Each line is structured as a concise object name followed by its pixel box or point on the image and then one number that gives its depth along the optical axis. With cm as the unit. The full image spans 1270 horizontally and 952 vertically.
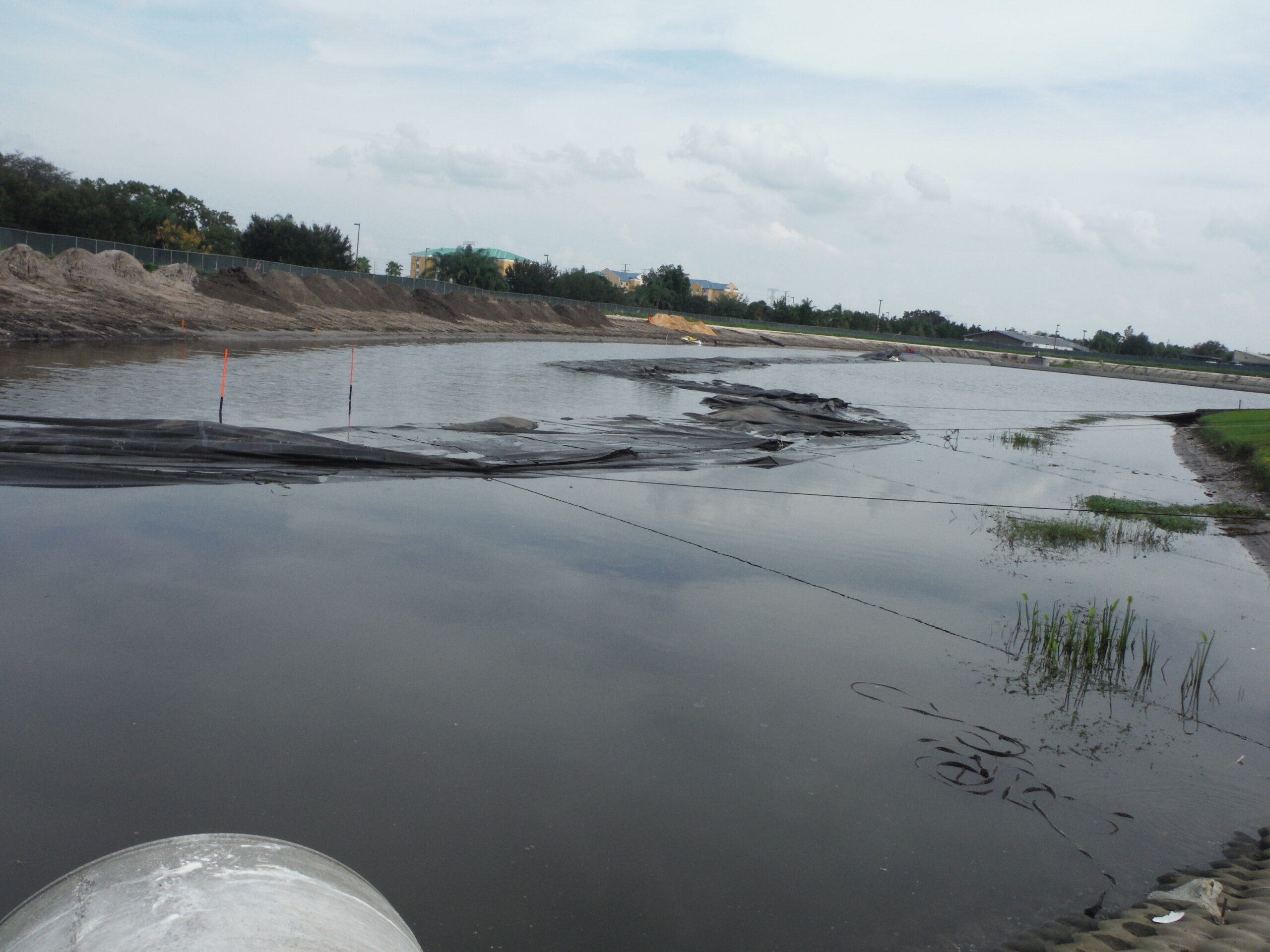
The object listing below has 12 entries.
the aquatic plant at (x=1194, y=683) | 760
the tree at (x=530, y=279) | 10902
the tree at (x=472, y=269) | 9788
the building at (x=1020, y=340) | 16262
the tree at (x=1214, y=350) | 16138
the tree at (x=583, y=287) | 11188
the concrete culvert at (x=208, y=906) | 229
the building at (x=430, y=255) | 17716
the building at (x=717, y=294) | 14788
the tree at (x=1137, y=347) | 15288
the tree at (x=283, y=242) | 7688
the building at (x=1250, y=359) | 15575
